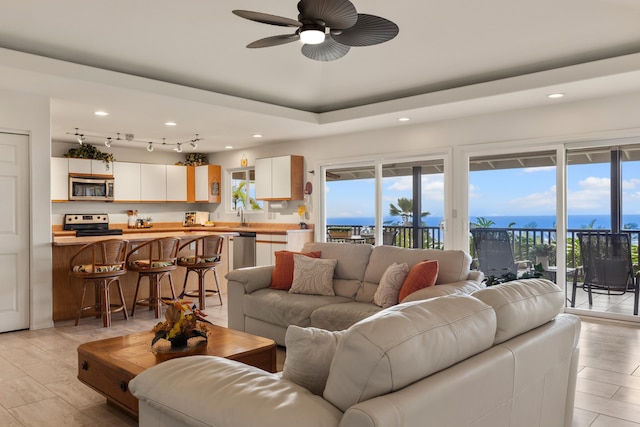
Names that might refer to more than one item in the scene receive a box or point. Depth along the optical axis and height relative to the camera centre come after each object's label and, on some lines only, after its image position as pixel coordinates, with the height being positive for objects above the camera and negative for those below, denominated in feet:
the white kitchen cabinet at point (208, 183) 30.63 +2.02
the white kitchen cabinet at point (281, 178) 26.08 +2.01
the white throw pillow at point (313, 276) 14.11 -1.83
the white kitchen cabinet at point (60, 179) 25.57 +1.95
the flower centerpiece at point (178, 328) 9.56 -2.28
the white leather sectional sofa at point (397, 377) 4.30 -1.67
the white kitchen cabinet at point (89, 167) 26.25 +2.71
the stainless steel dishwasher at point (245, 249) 26.16 -1.88
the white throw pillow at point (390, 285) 12.39 -1.87
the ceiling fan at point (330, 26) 9.02 +3.81
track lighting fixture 24.77 +4.16
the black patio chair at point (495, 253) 18.88 -1.59
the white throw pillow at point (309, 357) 5.22 -1.56
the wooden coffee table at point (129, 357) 8.92 -2.78
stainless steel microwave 26.08 +1.52
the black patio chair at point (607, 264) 16.76 -1.83
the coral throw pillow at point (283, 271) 14.82 -1.76
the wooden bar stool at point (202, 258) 19.01 -1.74
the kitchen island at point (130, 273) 17.21 -1.73
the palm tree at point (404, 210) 22.43 +0.17
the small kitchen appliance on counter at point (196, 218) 31.83 -0.22
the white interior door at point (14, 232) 15.72 -0.53
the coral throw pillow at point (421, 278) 11.91 -1.60
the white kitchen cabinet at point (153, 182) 29.19 +1.99
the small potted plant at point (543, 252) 18.49 -1.53
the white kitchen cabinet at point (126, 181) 28.17 +2.00
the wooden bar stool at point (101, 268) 16.37 -1.82
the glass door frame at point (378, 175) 20.75 +1.88
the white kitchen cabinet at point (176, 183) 30.35 +2.02
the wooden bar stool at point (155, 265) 17.88 -1.88
